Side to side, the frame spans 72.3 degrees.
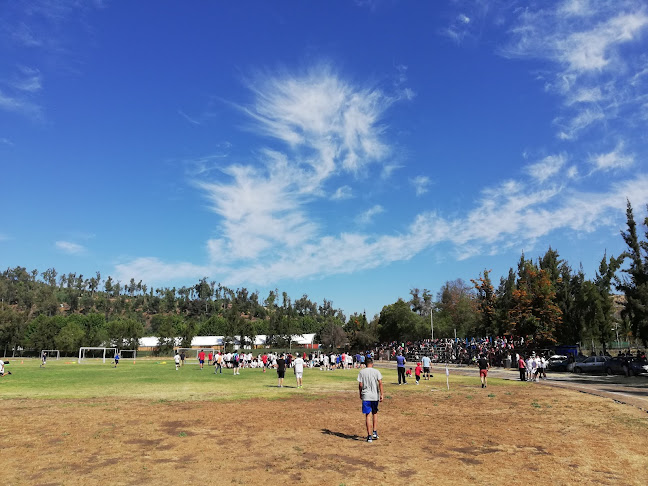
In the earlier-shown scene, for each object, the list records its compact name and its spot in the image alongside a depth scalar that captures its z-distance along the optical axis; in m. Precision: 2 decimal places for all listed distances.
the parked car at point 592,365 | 36.59
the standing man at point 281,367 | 24.64
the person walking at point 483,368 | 25.00
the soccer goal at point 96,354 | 85.24
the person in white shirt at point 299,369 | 24.56
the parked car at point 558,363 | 40.84
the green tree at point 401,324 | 87.62
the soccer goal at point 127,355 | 87.06
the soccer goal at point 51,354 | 82.44
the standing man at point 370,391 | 10.51
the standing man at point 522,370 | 31.00
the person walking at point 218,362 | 36.56
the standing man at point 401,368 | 27.00
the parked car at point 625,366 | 33.38
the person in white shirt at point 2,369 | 32.47
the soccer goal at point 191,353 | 84.23
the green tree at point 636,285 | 33.12
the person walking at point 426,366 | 30.11
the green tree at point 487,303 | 65.62
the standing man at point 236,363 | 34.66
